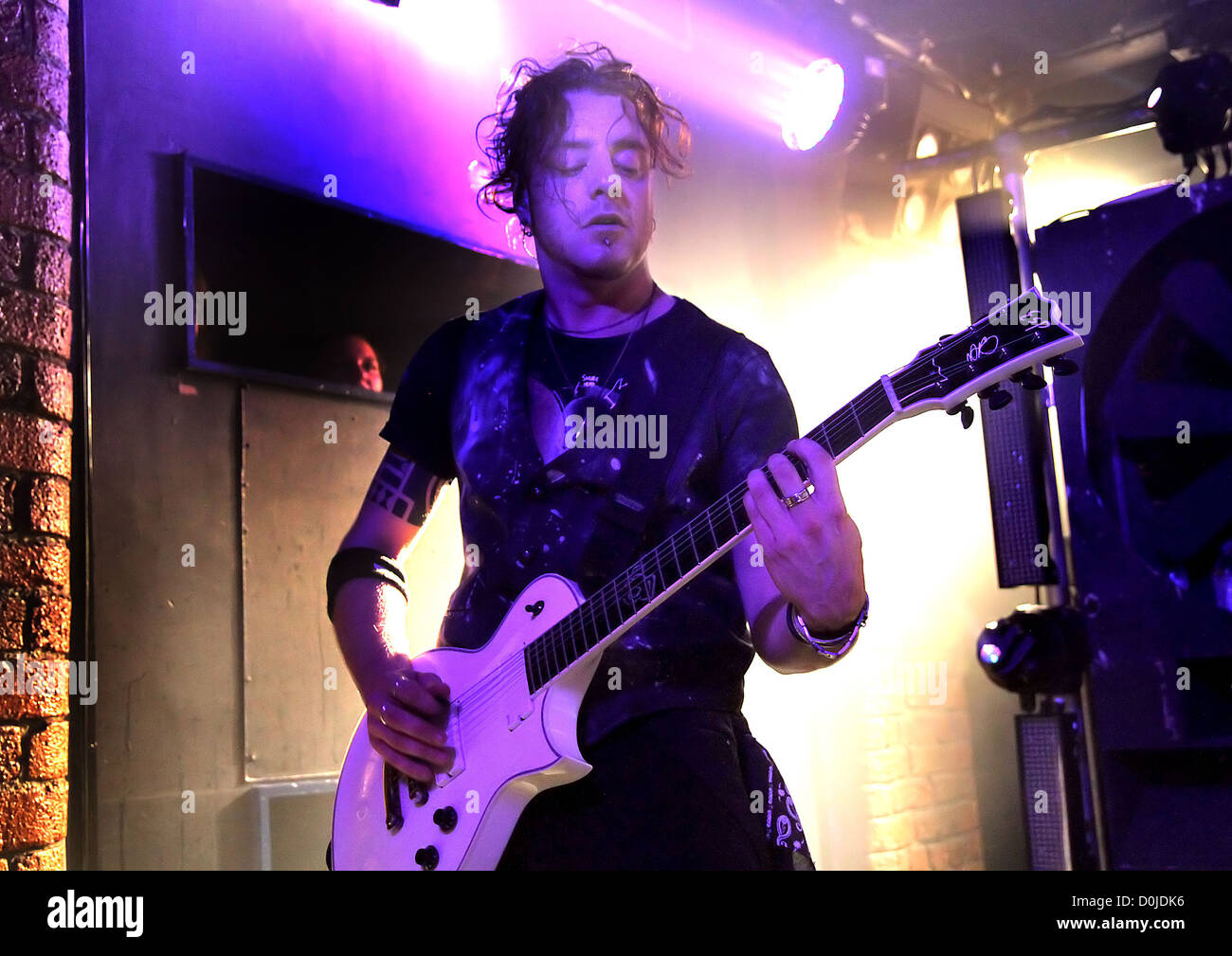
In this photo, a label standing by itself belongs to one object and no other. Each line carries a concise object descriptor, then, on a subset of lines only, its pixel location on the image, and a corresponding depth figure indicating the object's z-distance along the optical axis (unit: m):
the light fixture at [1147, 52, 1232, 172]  2.20
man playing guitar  1.19
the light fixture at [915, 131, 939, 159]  2.75
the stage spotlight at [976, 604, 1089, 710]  2.19
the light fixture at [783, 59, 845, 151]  2.52
